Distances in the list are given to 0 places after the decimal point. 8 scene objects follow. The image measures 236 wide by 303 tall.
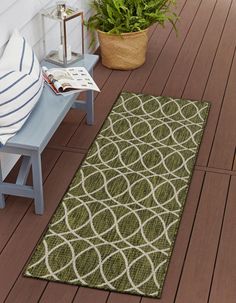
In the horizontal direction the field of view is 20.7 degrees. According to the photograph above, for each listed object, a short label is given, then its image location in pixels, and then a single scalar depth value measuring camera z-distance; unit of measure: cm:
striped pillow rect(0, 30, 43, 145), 297
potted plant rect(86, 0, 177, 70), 435
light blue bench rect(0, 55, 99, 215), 296
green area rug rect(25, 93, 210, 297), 283
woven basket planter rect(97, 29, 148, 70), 441
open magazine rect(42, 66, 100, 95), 337
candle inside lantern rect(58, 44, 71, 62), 366
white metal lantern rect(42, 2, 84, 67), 360
